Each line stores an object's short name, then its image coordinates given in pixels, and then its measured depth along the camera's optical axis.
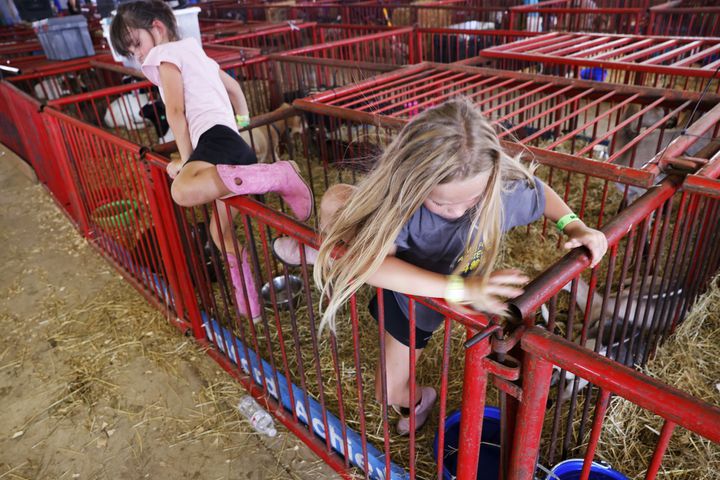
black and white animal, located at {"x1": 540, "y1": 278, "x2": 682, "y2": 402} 2.40
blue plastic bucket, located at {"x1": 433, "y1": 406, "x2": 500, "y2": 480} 2.07
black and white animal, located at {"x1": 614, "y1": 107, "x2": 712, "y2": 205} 3.61
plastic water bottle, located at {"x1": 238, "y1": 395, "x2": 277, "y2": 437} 2.58
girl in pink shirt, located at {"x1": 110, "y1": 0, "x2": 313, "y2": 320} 2.71
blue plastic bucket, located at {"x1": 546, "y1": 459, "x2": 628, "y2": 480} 1.87
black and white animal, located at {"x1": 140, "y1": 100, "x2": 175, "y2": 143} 5.89
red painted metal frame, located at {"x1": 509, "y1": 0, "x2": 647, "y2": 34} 6.32
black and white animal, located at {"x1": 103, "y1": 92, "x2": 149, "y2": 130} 7.57
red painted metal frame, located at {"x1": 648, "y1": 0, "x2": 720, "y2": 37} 6.12
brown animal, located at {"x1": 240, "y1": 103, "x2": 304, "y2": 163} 5.23
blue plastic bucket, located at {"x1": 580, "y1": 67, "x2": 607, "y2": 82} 7.21
